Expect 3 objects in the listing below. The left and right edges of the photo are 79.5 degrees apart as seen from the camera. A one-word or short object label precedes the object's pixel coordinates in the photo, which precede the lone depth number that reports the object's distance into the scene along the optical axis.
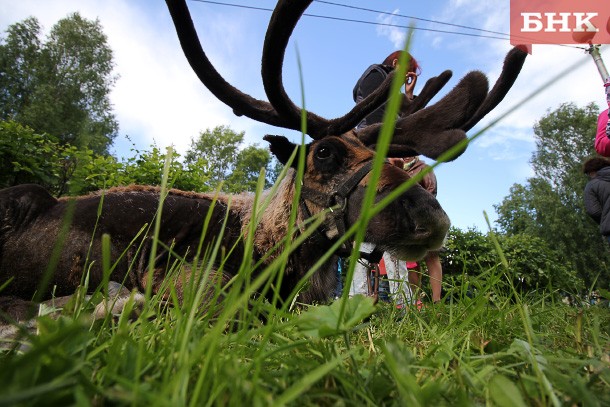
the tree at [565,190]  29.73
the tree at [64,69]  28.42
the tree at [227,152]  36.38
